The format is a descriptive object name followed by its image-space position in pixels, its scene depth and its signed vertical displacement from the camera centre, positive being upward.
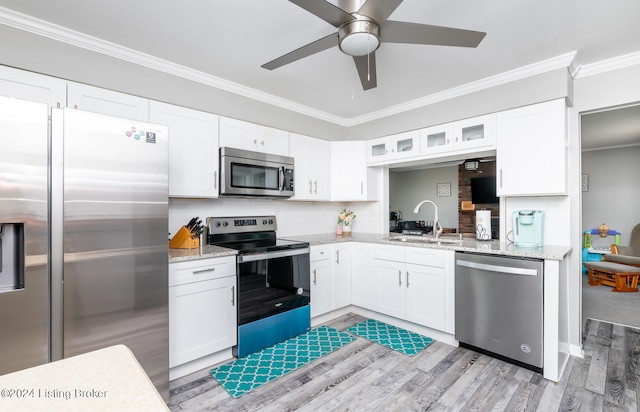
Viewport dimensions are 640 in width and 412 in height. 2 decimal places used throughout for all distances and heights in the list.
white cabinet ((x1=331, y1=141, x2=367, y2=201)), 3.94 +0.45
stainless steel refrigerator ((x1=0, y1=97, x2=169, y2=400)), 1.51 -0.17
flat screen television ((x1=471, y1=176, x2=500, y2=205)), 5.81 +0.28
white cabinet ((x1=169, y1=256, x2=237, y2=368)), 2.22 -0.79
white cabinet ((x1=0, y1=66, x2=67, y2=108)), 1.92 +0.78
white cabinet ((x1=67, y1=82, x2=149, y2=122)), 2.16 +0.77
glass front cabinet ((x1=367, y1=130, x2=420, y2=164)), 3.49 +0.69
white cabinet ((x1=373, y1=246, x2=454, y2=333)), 2.85 -0.80
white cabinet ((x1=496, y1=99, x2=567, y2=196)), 2.52 +0.47
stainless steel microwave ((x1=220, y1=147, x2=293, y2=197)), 2.85 +0.32
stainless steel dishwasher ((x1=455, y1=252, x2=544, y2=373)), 2.30 -0.82
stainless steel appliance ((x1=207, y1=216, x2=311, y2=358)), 2.59 -0.71
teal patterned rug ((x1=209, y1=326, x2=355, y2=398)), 2.23 -1.28
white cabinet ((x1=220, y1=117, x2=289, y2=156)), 2.96 +0.70
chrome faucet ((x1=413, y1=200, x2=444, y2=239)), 3.40 -0.28
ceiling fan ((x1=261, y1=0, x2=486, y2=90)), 1.51 +0.95
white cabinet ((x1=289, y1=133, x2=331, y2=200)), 3.57 +0.46
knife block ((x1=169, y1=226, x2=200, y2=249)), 2.65 -0.31
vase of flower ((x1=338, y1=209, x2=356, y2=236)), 4.15 -0.22
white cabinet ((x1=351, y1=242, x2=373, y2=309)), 3.47 -0.82
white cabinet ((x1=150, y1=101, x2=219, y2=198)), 2.58 +0.50
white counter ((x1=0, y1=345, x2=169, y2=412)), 0.59 -0.39
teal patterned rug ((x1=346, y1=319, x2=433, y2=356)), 2.79 -1.29
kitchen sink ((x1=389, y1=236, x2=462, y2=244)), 3.29 -0.38
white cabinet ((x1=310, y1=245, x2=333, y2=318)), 3.24 -0.81
